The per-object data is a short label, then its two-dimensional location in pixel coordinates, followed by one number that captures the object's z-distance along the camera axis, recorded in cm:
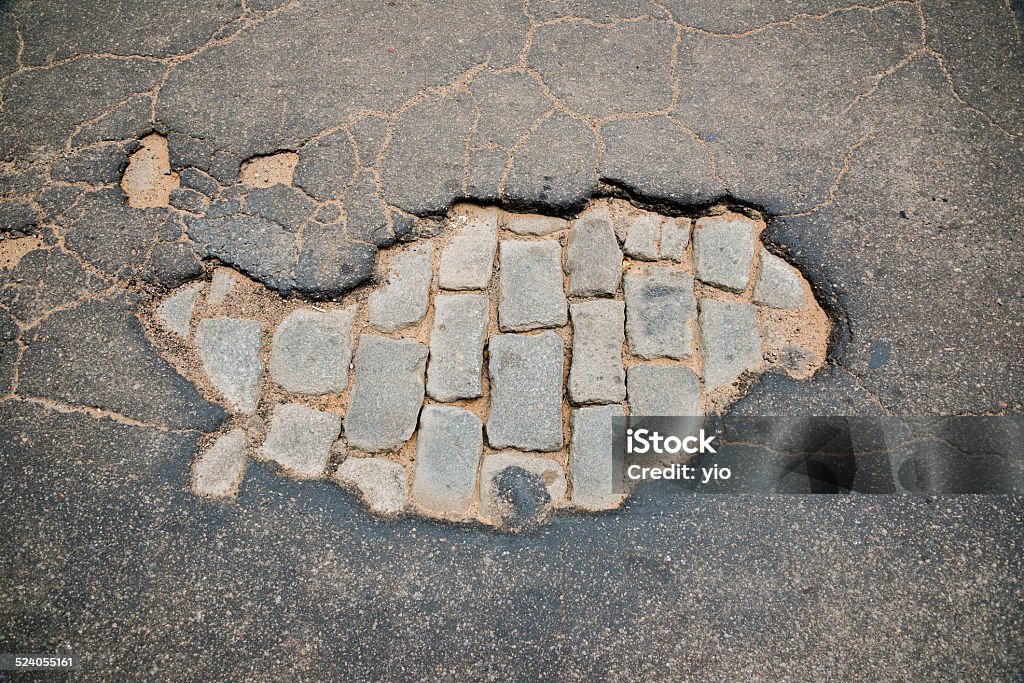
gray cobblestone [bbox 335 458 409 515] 256
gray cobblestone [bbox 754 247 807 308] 289
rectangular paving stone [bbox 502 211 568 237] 304
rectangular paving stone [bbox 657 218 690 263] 298
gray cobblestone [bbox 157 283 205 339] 281
